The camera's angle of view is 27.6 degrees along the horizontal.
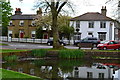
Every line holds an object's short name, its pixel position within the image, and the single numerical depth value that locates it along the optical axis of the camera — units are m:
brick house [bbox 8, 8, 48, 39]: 66.16
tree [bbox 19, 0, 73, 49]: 29.13
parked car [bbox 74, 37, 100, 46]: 45.60
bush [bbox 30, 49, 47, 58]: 26.05
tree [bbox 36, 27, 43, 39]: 60.12
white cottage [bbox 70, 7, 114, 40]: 58.09
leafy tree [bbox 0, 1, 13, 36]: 39.15
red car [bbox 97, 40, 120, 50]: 34.69
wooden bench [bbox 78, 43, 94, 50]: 30.97
